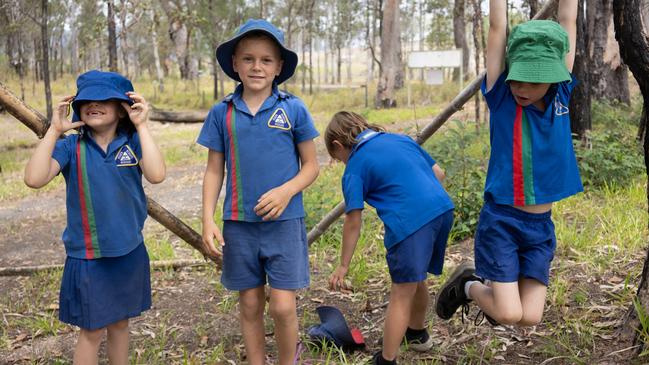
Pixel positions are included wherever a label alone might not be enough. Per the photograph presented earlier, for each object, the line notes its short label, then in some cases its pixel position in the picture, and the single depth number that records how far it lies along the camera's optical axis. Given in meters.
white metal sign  13.20
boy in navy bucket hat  2.60
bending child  2.70
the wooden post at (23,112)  2.58
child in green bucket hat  2.47
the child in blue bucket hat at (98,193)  2.44
